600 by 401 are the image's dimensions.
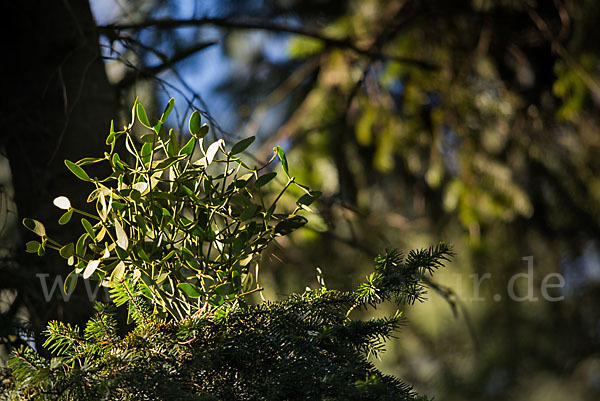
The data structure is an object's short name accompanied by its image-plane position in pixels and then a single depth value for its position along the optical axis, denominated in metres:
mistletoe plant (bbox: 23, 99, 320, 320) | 3.50
